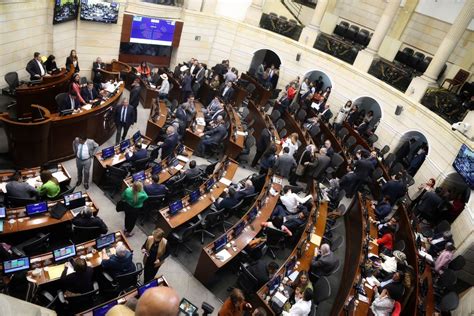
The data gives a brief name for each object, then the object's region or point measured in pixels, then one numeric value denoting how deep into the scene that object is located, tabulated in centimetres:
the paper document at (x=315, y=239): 839
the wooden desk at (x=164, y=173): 861
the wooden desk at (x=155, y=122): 1169
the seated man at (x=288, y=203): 927
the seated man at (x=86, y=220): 677
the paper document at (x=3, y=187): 718
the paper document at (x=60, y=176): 795
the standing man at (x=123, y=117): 1065
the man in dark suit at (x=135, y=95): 1181
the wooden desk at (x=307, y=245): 661
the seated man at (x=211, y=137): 1166
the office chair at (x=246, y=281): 698
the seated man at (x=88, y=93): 1099
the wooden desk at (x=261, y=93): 1651
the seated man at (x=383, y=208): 996
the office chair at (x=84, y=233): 688
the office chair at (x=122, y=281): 627
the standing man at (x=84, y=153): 861
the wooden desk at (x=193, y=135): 1177
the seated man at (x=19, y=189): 698
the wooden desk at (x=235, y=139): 1188
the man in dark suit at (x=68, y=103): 1019
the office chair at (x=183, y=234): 769
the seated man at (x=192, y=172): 923
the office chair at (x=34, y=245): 620
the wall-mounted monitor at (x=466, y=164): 1031
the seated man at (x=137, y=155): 925
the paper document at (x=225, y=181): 970
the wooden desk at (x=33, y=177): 741
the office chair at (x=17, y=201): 702
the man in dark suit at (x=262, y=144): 1175
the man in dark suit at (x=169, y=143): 1030
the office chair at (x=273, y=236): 811
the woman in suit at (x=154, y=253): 661
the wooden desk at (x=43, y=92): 1050
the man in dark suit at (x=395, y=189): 1077
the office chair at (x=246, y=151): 1180
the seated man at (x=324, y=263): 749
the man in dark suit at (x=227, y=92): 1449
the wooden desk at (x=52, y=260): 590
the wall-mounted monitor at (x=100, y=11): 1405
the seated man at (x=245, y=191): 884
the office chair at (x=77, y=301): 556
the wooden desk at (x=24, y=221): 661
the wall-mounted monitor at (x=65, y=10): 1258
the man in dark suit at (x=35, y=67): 1145
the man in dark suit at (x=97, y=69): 1346
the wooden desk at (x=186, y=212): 789
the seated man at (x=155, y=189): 818
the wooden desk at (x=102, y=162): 913
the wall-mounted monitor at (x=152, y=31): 1595
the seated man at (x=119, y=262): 621
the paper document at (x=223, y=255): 734
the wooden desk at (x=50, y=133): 839
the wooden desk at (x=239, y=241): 728
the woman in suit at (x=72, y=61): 1288
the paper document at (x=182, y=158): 1015
